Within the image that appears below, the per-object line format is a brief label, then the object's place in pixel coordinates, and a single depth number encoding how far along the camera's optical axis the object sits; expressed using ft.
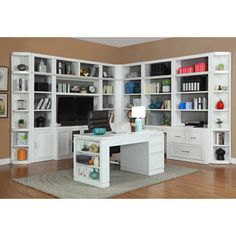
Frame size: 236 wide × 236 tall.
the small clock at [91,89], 24.13
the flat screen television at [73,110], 22.09
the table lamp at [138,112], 16.83
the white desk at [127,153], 13.83
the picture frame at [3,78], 19.51
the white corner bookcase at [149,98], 20.06
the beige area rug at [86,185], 12.91
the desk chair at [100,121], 18.04
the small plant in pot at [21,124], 20.13
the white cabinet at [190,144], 19.97
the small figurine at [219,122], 20.13
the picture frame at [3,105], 19.54
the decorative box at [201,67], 20.44
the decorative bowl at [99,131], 14.79
